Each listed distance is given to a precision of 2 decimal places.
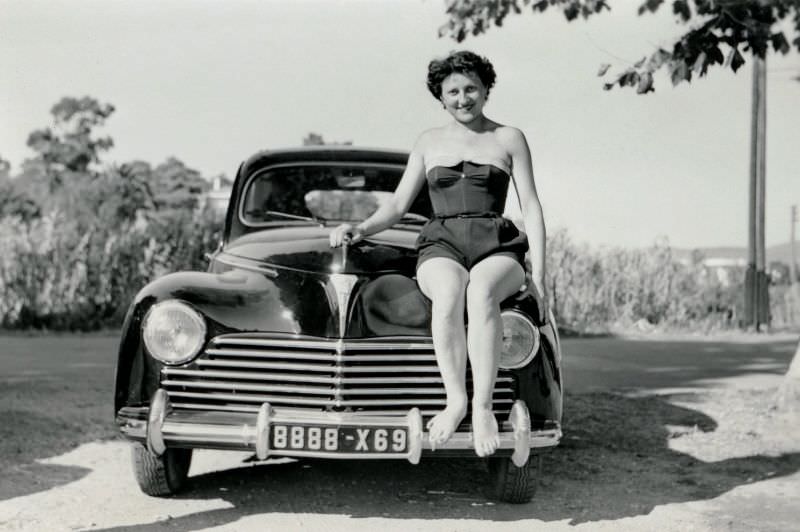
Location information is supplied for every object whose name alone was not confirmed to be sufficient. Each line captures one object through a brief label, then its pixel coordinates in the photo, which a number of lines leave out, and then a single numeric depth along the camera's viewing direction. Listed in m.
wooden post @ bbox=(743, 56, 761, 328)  17.56
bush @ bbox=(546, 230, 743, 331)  16.08
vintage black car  3.86
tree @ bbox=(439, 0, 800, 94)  6.45
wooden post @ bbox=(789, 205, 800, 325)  19.28
